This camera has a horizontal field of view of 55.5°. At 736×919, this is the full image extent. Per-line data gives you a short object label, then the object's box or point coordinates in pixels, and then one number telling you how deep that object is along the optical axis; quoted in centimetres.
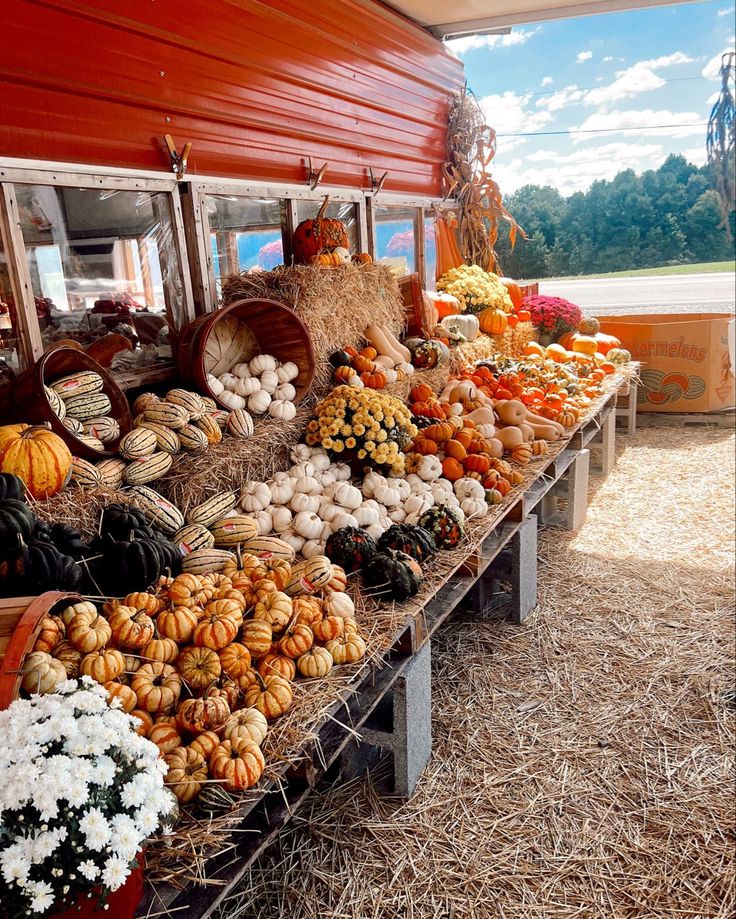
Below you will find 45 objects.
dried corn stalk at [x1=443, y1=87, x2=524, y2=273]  964
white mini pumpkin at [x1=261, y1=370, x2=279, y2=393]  438
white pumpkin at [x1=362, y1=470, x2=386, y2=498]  402
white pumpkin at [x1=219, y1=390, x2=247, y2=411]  409
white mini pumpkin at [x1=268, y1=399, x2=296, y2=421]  430
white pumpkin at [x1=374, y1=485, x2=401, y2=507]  397
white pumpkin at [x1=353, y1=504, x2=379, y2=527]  367
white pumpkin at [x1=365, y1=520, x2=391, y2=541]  359
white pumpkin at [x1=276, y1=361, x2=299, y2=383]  449
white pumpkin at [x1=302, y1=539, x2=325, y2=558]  340
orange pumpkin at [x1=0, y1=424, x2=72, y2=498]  274
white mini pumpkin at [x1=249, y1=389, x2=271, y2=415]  425
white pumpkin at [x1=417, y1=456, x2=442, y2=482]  441
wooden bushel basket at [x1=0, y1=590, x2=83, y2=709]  169
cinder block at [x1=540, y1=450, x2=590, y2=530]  599
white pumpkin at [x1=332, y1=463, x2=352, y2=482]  416
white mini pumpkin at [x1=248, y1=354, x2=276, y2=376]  445
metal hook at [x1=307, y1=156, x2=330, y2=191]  601
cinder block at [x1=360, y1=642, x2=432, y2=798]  286
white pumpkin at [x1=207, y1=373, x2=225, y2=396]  408
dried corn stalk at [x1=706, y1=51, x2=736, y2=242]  572
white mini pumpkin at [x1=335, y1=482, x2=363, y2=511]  374
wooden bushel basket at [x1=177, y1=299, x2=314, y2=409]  413
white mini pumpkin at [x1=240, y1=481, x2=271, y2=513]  359
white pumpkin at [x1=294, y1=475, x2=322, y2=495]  385
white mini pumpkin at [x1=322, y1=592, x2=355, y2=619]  275
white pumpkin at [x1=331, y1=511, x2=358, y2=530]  355
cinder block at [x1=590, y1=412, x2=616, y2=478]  767
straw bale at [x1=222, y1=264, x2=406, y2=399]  475
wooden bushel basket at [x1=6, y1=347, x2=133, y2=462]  303
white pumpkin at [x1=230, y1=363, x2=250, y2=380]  439
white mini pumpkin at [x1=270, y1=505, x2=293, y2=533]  356
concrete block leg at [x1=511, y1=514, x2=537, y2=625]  435
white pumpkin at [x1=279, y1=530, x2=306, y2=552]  345
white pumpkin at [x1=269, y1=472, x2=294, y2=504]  372
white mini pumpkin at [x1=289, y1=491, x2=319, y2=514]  368
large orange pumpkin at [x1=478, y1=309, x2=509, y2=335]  851
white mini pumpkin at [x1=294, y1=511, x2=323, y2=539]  350
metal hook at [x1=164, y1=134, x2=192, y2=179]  427
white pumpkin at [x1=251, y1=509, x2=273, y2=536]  352
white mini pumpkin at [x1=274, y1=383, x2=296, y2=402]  438
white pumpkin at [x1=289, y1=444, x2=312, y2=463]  418
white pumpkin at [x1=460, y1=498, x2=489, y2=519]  404
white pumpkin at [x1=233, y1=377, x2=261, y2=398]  425
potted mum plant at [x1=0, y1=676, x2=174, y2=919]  131
